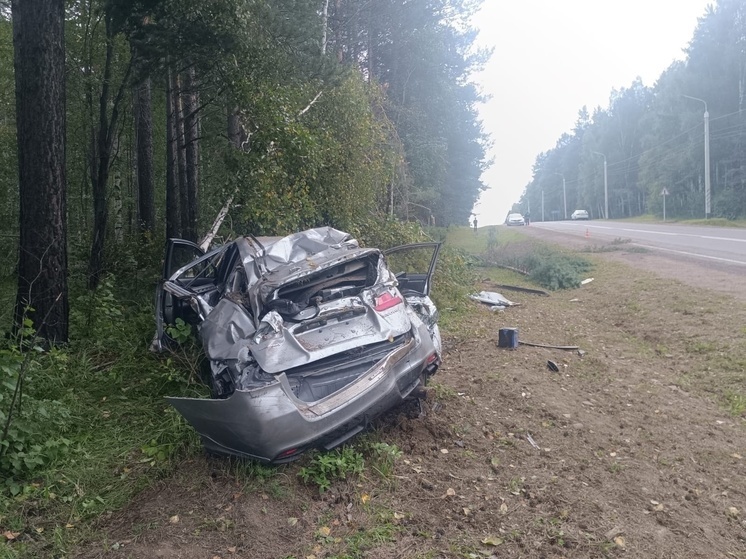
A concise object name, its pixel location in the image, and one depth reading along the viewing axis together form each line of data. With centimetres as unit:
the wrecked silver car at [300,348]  350
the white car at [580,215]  6475
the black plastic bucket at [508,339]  730
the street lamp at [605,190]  6191
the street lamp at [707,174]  3350
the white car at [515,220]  4888
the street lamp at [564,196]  9350
